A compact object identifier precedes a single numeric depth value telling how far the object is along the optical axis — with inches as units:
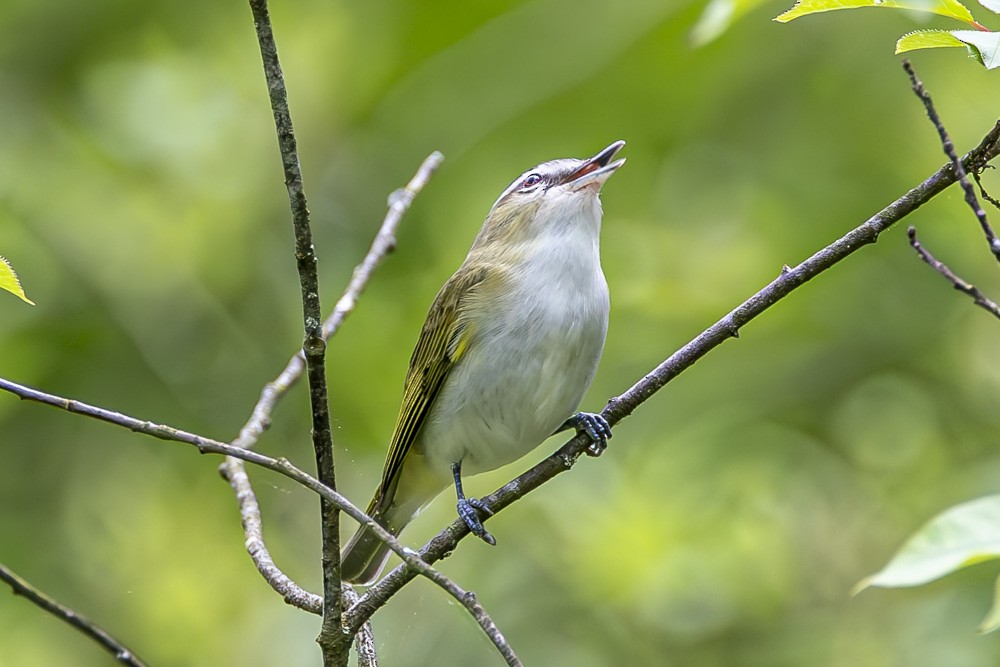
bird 313.4
